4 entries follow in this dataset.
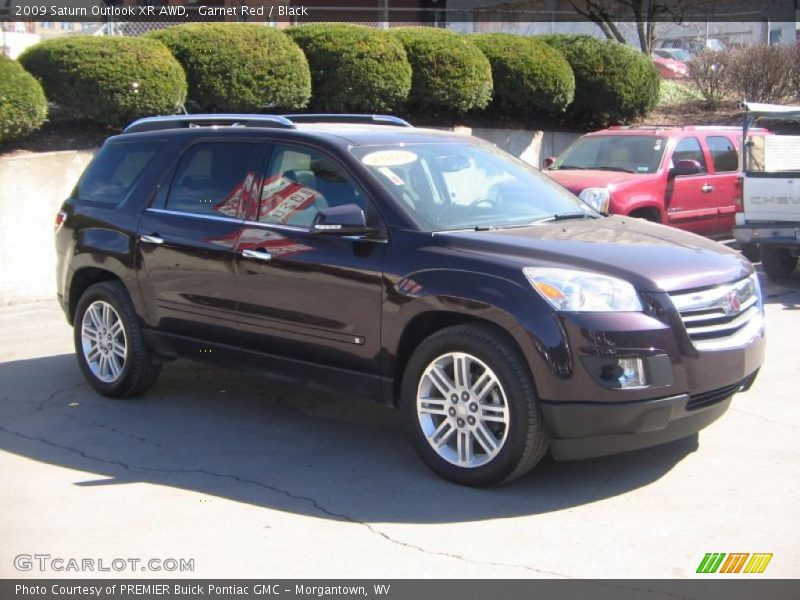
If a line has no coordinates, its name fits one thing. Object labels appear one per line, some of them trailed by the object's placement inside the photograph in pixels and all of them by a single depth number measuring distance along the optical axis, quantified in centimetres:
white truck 1057
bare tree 2091
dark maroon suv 488
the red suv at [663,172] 1150
